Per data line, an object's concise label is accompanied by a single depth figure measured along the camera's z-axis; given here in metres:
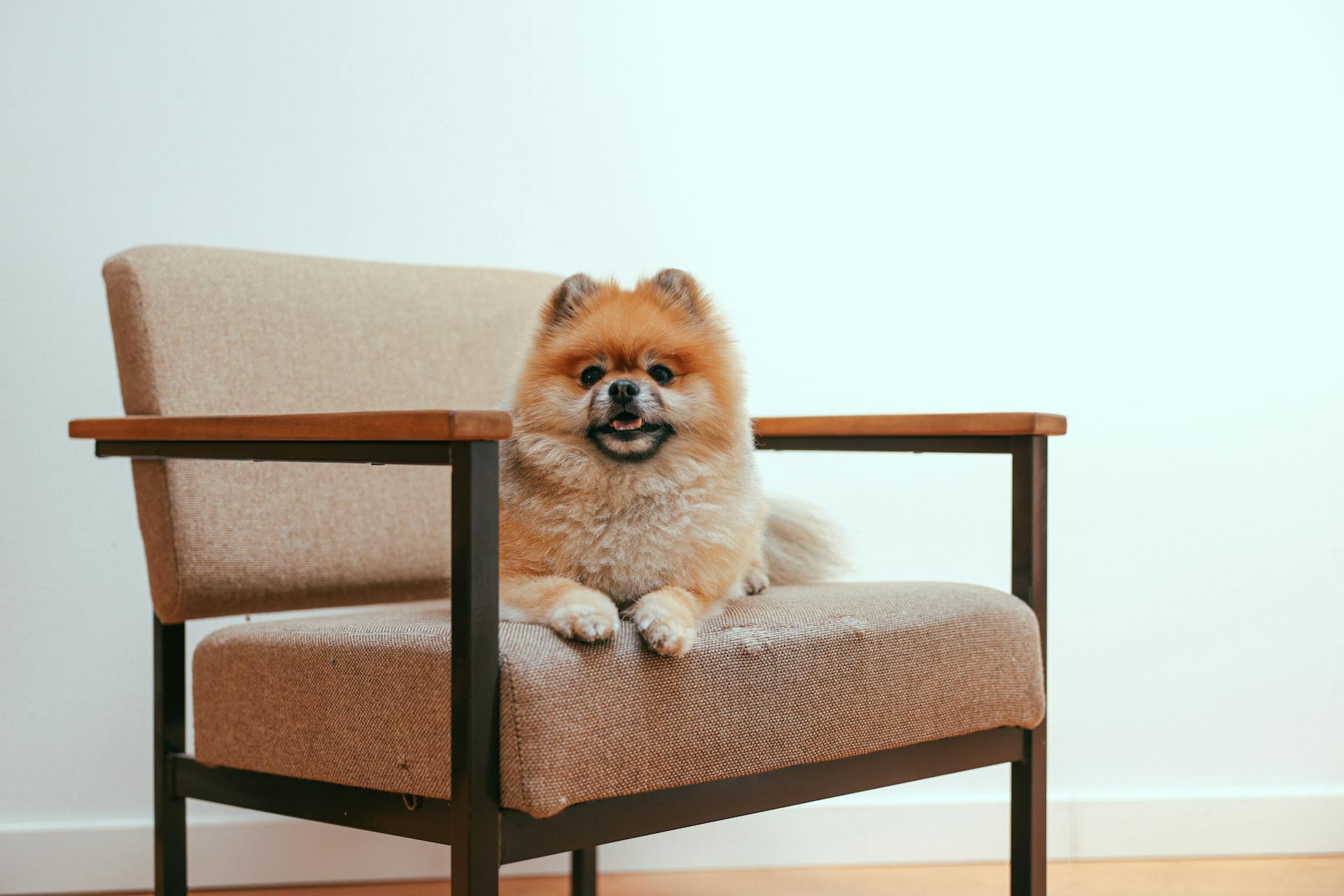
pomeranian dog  1.47
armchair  1.20
